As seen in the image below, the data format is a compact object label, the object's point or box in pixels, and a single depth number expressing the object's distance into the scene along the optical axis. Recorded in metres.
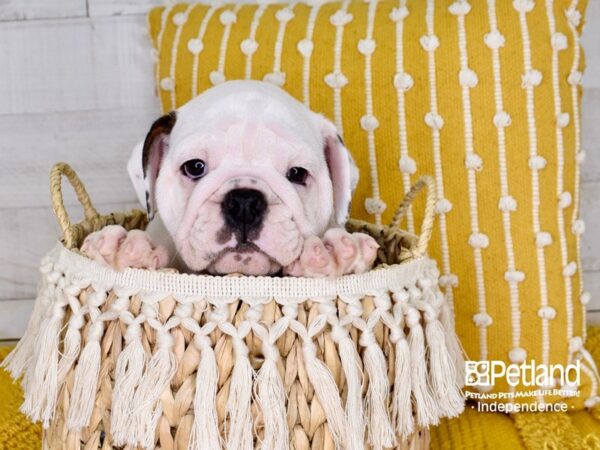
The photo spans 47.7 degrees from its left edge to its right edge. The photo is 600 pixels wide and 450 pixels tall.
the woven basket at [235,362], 0.64
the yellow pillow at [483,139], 1.03
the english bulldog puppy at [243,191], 0.75
